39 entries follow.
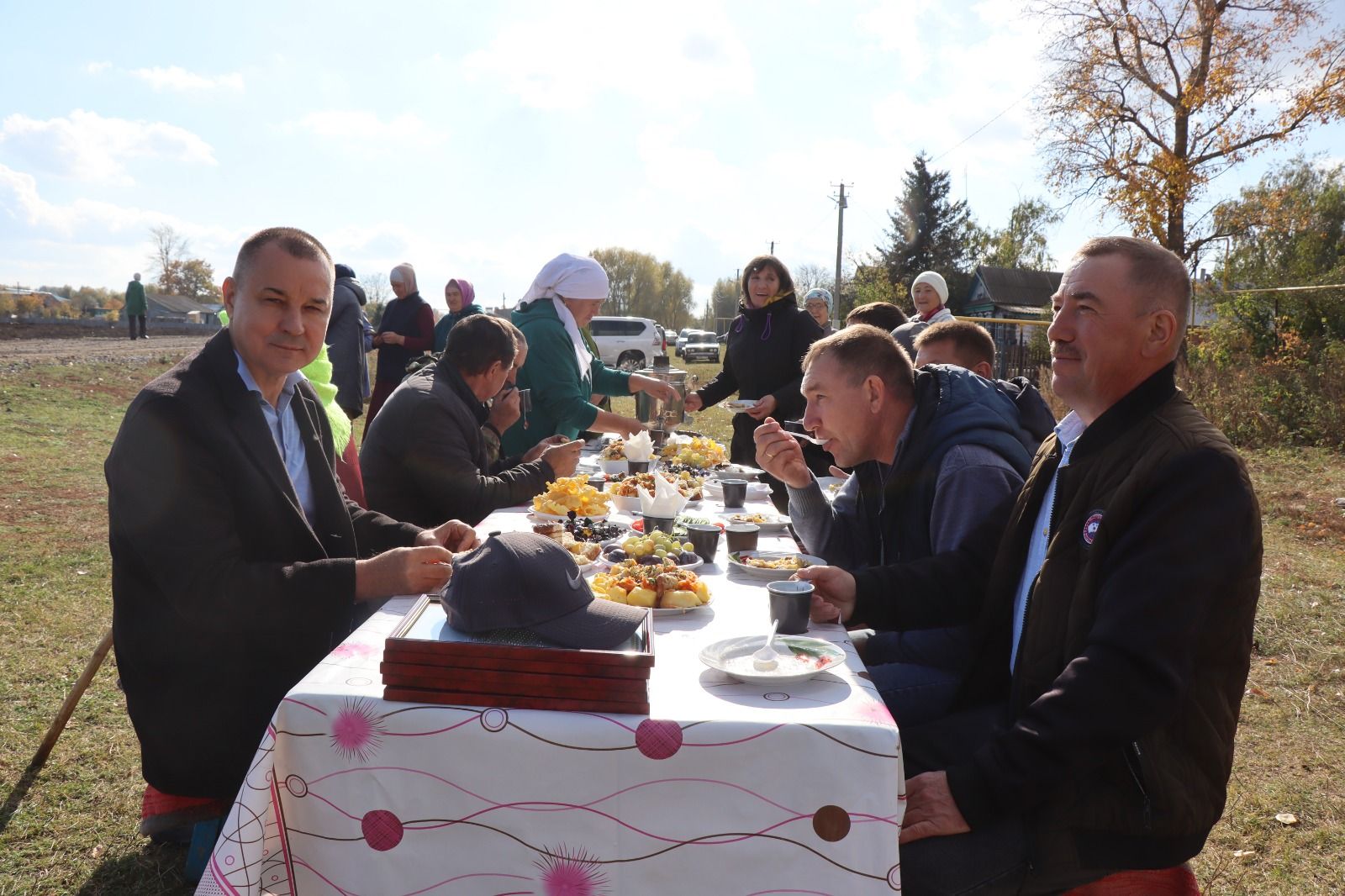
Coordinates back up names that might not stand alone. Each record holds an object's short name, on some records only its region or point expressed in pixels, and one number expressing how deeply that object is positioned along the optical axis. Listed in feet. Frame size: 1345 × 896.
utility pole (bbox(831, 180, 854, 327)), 131.98
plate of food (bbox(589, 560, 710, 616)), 7.21
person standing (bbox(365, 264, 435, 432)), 26.23
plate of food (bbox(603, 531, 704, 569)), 8.63
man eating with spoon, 8.02
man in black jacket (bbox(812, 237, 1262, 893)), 5.33
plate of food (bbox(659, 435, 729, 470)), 16.05
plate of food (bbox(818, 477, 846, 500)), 13.46
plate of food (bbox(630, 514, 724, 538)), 9.95
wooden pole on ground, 9.86
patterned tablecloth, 5.04
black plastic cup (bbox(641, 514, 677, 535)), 10.05
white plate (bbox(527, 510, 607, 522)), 10.87
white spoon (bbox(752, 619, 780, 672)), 5.88
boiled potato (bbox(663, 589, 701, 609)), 7.21
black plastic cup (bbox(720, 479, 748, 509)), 12.25
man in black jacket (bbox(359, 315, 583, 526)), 11.70
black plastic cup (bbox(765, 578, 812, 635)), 6.77
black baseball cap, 5.36
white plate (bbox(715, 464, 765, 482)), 15.62
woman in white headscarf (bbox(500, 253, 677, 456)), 16.06
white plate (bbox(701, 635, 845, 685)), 5.68
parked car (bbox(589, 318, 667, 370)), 102.73
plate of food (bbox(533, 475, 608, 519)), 11.04
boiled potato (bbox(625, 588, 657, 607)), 7.22
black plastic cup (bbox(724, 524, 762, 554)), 9.23
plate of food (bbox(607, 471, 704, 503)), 11.91
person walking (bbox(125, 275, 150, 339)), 78.55
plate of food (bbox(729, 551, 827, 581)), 8.43
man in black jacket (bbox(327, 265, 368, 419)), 23.36
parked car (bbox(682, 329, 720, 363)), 134.82
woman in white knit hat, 23.73
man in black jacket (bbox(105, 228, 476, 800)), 6.67
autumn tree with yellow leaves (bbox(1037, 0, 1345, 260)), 62.75
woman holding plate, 19.39
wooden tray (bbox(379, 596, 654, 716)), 5.16
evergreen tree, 137.69
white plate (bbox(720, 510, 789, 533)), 10.56
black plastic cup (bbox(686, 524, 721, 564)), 9.20
